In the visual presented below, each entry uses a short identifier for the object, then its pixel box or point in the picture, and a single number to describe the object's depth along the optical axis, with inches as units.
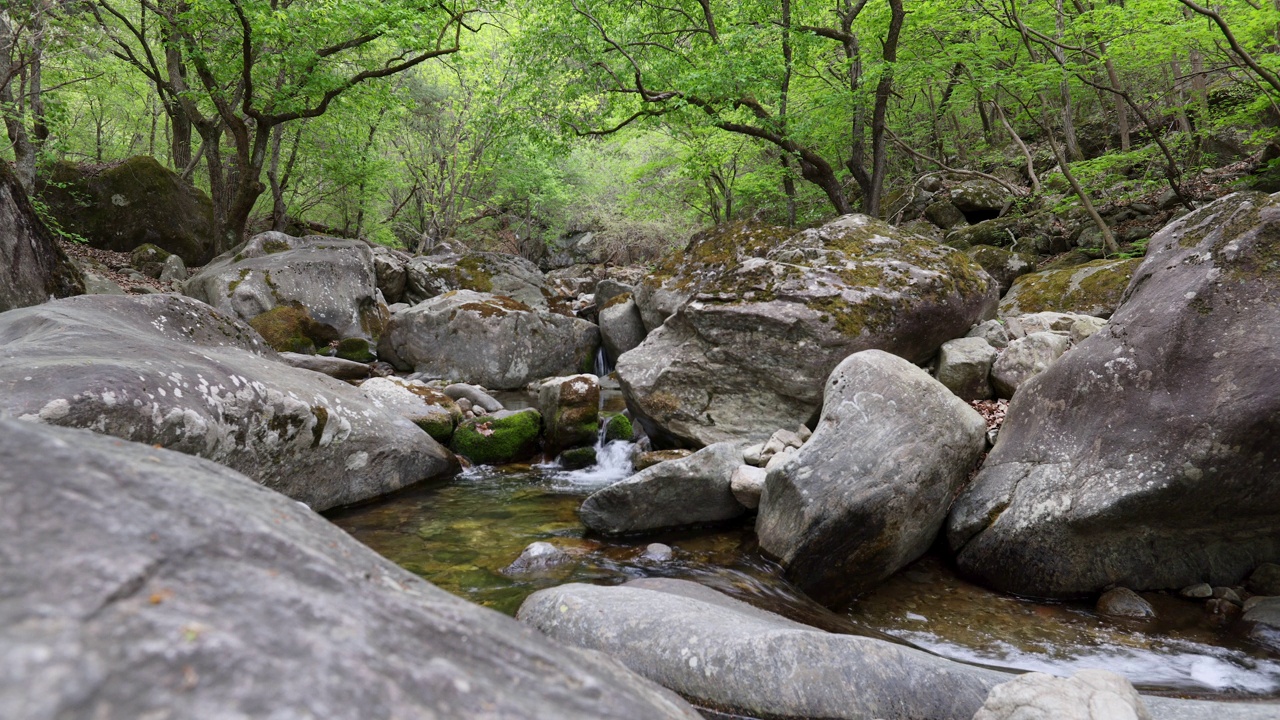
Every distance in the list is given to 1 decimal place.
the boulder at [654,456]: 299.0
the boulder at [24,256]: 275.4
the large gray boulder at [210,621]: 37.0
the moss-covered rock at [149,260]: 629.0
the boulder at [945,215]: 672.4
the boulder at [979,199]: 666.8
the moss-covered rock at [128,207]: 662.5
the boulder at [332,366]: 391.7
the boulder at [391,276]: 666.2
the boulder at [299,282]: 489.7
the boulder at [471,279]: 676.7
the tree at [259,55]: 482.6
